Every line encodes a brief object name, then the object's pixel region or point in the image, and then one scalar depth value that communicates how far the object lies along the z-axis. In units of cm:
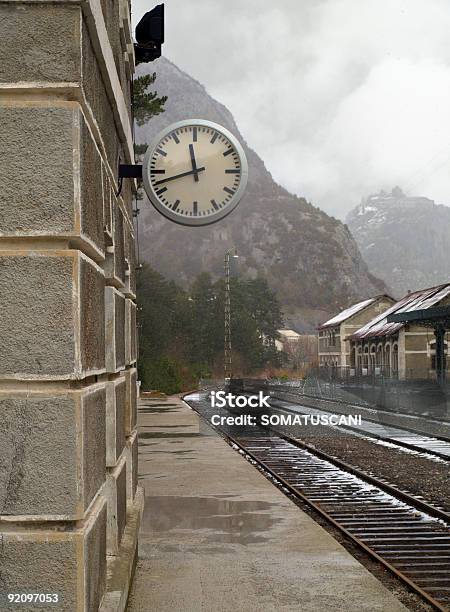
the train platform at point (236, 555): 686
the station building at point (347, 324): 8250
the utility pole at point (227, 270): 6488
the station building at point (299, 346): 14125
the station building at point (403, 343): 5482
